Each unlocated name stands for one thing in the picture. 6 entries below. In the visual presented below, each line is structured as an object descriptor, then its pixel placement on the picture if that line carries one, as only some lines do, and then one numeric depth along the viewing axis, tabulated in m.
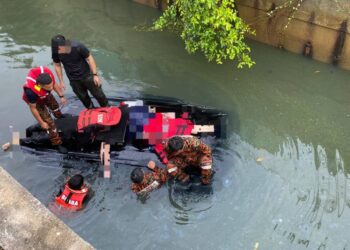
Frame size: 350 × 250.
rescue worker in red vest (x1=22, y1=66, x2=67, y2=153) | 5.69
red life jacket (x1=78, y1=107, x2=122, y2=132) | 6.29
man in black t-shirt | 6.11
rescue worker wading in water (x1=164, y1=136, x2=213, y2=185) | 5.37
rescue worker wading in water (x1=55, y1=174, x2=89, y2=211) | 5.50
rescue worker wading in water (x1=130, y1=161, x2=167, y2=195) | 5.66
